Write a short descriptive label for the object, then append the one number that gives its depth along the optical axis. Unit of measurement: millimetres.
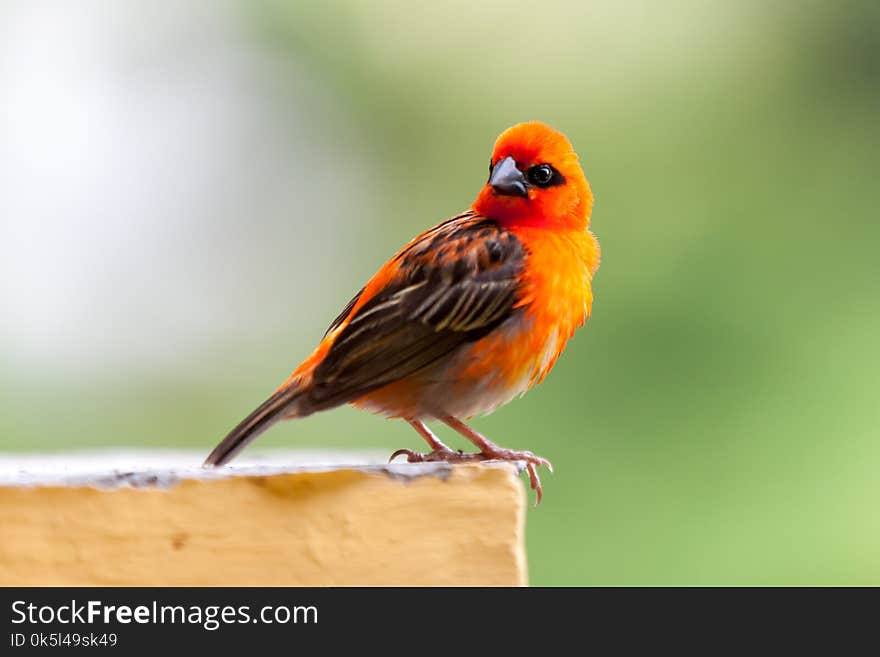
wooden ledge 4266
